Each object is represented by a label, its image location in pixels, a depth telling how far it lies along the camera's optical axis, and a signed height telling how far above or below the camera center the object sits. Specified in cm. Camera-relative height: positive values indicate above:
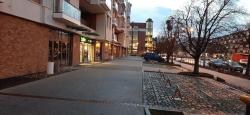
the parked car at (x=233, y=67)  2544 -192
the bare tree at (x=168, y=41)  2614 +199
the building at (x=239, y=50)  1863 +144
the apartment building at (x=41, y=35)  809 +104
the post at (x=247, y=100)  235 -64
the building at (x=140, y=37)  7310 +731
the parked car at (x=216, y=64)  2930 -169
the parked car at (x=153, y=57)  3053 -71
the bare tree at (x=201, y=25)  1470 +262
